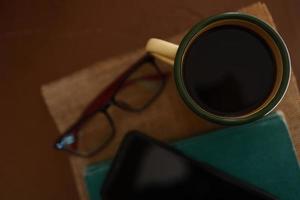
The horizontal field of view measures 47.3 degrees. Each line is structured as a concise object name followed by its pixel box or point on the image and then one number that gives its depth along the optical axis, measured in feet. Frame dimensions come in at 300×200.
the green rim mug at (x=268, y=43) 0.77
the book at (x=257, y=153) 1.15
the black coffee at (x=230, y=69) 0.82
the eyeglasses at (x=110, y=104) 1.25
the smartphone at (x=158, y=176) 1.12
